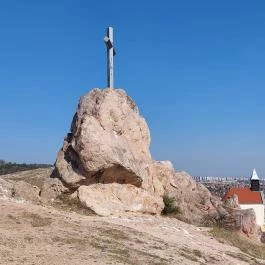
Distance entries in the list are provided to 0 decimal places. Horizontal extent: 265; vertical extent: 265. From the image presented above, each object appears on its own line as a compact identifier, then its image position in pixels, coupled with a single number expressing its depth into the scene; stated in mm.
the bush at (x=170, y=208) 12936
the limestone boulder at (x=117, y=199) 11344
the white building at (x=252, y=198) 47866
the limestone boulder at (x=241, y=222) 13599
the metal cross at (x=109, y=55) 14048
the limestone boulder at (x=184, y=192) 13507
